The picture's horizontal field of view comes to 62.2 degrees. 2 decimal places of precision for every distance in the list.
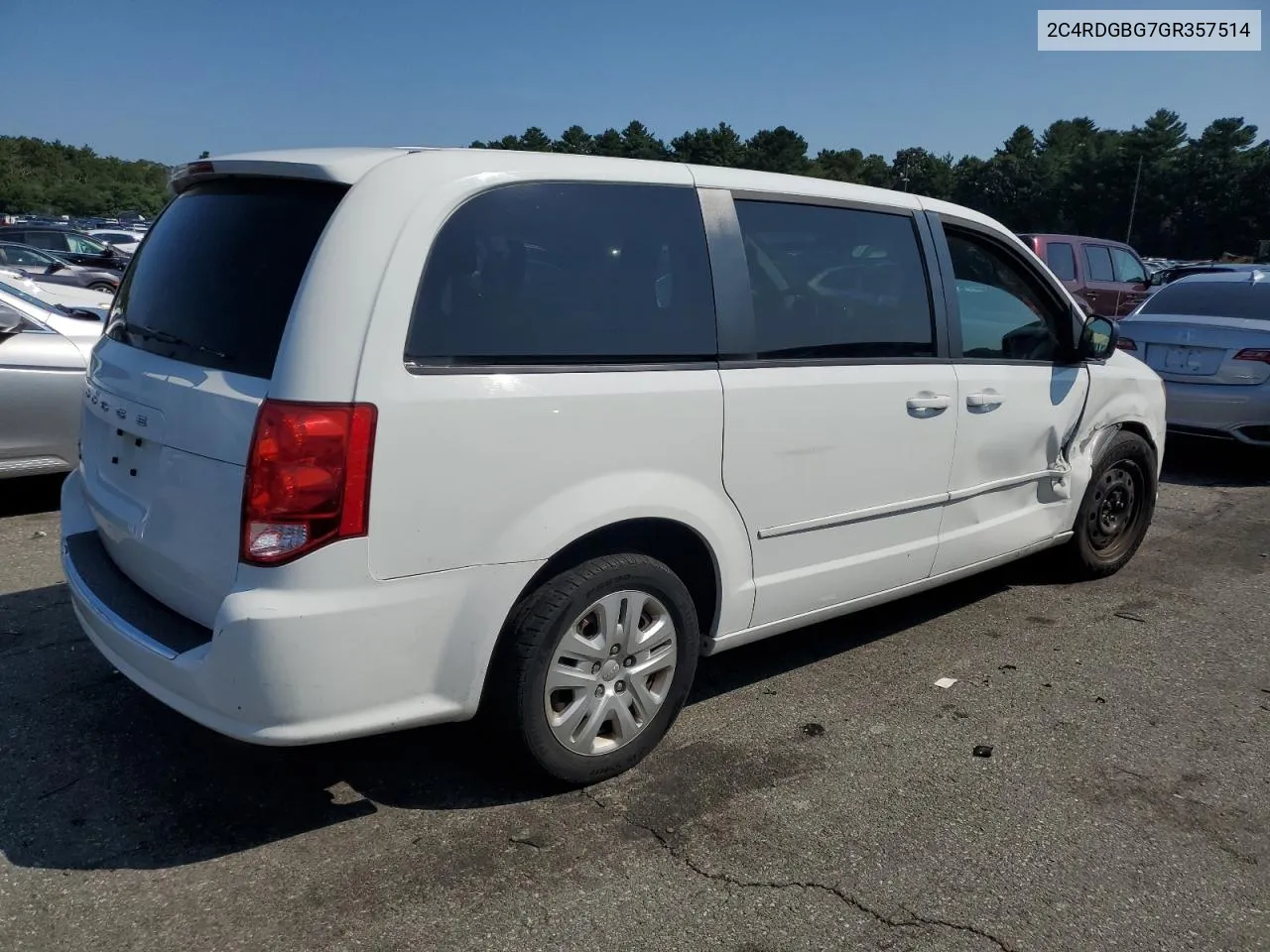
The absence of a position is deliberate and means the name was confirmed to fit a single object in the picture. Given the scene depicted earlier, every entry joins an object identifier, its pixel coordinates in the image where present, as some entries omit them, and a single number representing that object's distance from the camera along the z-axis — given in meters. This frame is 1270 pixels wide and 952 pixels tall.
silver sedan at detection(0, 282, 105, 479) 5.76
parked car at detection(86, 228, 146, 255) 30.25
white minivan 2.57
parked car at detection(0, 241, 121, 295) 17.83
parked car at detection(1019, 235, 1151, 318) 15.48
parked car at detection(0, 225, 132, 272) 20.72
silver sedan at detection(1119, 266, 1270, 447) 7.89
